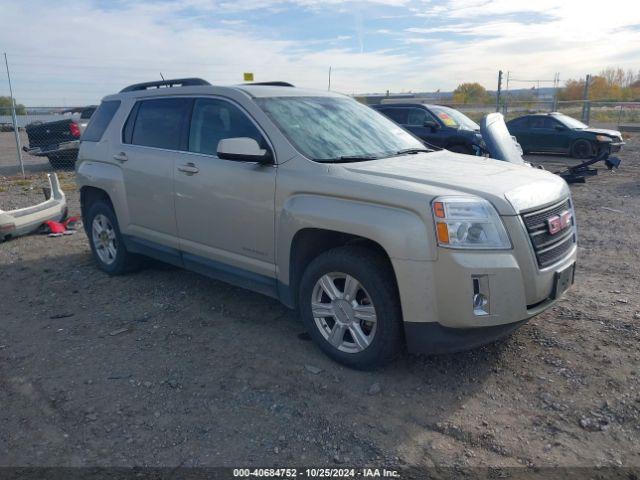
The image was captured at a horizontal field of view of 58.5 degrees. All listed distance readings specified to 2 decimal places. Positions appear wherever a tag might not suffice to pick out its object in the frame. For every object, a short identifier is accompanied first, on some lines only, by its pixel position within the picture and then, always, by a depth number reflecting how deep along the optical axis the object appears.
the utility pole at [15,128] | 13.55
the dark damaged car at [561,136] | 16.27
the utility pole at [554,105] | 26.40
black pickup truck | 14.48
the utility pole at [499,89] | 22.41
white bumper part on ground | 7.50
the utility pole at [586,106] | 24.04
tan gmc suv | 3.35
